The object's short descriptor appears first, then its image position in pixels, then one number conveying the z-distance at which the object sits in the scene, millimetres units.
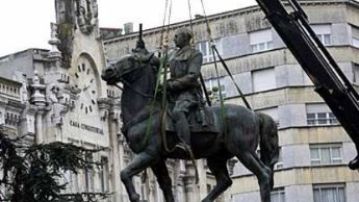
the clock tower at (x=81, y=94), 54531
